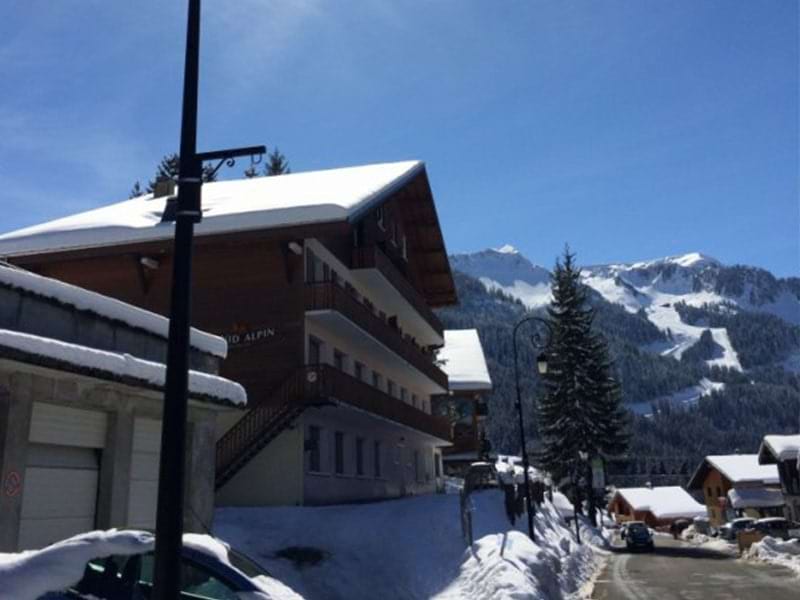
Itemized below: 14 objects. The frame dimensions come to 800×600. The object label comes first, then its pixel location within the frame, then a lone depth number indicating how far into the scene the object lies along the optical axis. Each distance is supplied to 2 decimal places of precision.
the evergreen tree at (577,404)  49.88
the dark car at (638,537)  46.41
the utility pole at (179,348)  5.45
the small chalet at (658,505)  98.88
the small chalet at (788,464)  55.25
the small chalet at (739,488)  69.25
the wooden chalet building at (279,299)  23.36
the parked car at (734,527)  55.62
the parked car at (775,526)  48.94
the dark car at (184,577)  6.32
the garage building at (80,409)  10.27
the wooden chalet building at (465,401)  49.50
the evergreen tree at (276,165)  67.25
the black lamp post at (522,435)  25.17
